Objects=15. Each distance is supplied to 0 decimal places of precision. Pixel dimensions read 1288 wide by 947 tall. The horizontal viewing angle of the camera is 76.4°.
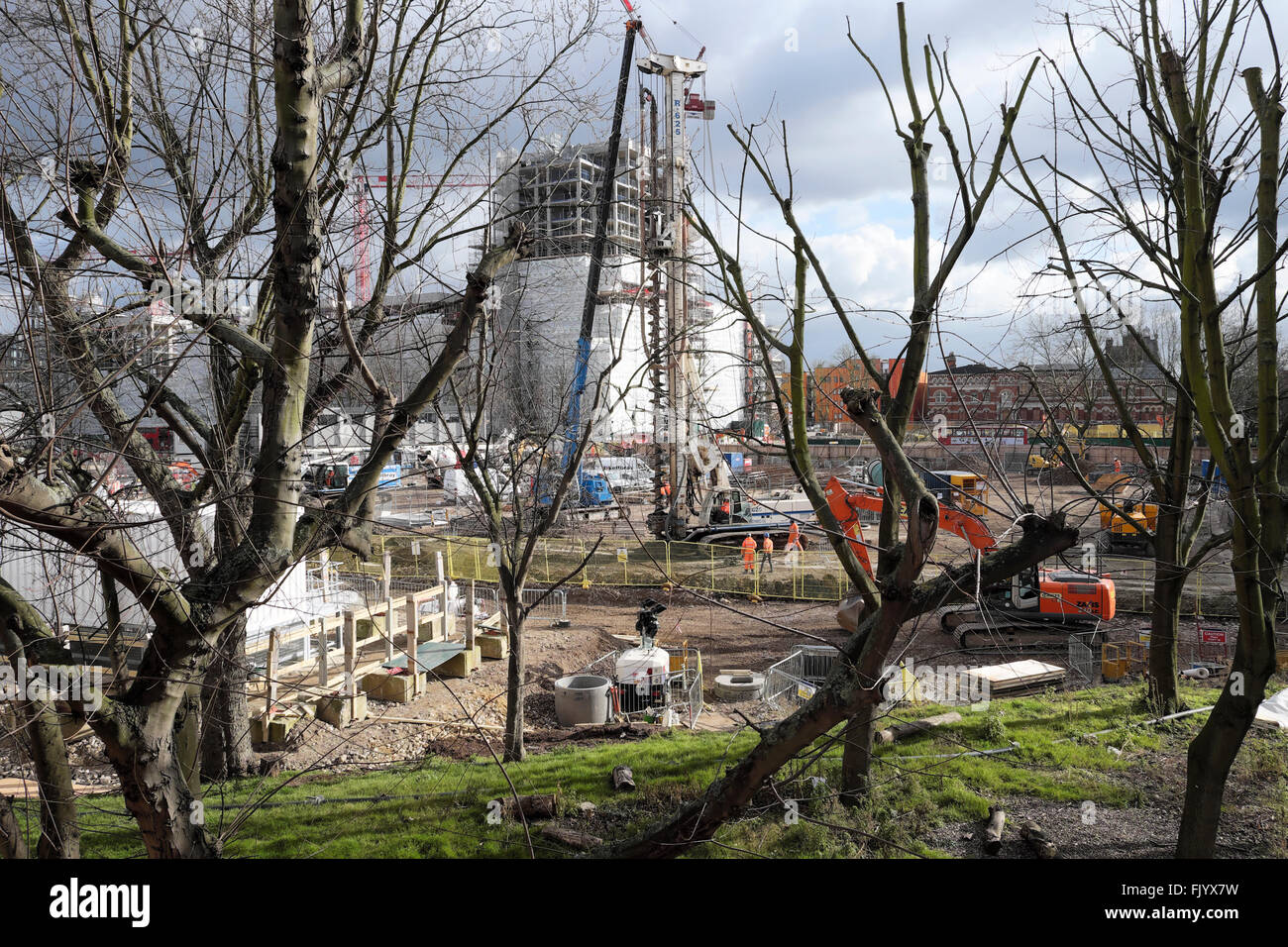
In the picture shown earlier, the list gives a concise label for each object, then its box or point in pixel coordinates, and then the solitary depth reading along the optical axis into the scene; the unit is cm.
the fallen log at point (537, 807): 712
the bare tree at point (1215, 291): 529
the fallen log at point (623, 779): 803
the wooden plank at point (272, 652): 1052
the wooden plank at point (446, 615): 1551
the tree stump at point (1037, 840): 622
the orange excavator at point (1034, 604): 1561
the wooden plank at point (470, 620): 1462
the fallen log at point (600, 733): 1148
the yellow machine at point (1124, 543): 2438
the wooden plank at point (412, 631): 1270
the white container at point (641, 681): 1336
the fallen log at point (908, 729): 920
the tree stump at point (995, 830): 632
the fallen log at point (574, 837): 643
